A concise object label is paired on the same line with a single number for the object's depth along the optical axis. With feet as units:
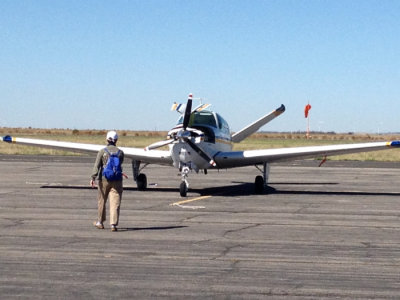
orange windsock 241.96
